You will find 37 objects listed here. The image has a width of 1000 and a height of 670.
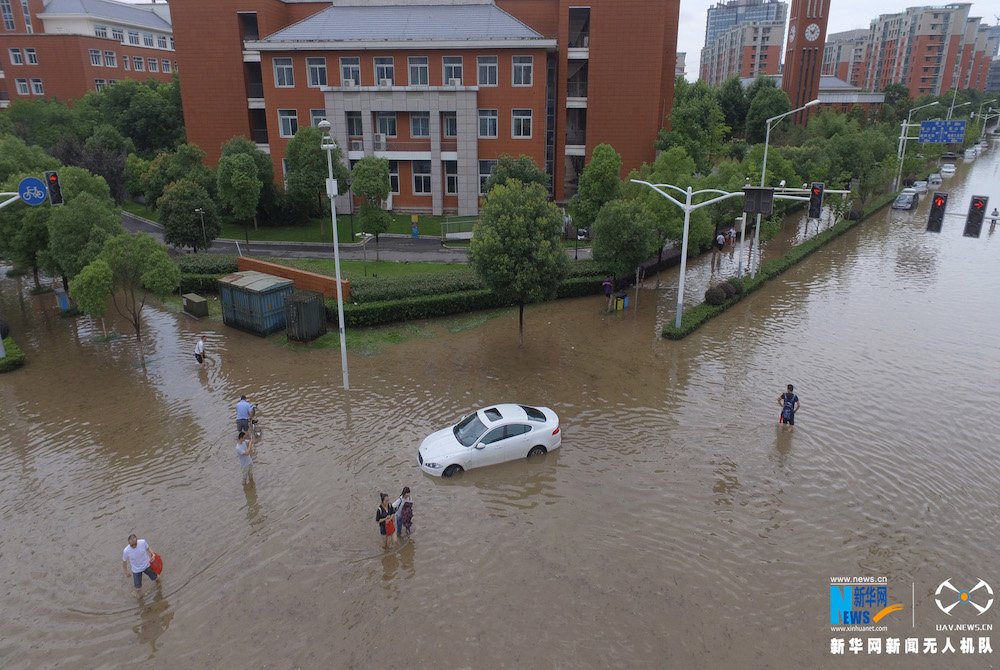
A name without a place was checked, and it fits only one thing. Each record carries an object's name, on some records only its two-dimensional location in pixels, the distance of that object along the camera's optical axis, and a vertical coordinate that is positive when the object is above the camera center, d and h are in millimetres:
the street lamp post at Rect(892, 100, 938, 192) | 57906 +224
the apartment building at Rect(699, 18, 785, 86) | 145125 +23158
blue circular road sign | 17922 -1128
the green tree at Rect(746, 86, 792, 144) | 73938 +4765
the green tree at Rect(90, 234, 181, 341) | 21469 -3744
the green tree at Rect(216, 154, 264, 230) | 34281 -1739
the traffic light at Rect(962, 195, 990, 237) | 21812 -2105
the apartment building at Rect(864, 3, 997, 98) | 132375 +21454
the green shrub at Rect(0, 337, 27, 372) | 20828 -6583
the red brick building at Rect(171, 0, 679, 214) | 42531 +4816
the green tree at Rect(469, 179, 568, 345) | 21016 -2969
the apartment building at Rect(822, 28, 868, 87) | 157500 +22419
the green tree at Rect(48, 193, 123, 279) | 22828 -2820
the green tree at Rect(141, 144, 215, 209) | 38406 -1181
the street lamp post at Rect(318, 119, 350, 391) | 16695 -1084
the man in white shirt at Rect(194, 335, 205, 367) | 21250 -6498
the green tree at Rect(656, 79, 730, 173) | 44875 +1532
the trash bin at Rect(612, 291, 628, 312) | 27089 -6116
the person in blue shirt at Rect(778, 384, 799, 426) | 16656 -6323
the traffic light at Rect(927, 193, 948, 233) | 21797 -1963
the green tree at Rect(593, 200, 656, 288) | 25688 -3305
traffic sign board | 62031 +2027
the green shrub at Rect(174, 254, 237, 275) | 29294 -5046
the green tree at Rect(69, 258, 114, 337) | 20469 -4214
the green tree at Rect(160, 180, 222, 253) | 31469 -3092
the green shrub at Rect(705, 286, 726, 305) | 26734 -5773
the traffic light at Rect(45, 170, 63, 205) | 17378 -992
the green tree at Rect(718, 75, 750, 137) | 81406 +5949
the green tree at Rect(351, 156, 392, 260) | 31344 -1930
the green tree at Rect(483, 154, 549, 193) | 35938 -1086
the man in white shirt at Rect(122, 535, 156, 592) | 10906 -6684
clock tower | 77625 +12181
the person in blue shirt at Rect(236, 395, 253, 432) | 16250 -6450
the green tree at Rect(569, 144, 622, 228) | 31281 -1540
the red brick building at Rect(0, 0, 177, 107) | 65125 +10347
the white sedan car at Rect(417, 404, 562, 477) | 14930 -6676
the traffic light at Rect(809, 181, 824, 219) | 23672 -1734
